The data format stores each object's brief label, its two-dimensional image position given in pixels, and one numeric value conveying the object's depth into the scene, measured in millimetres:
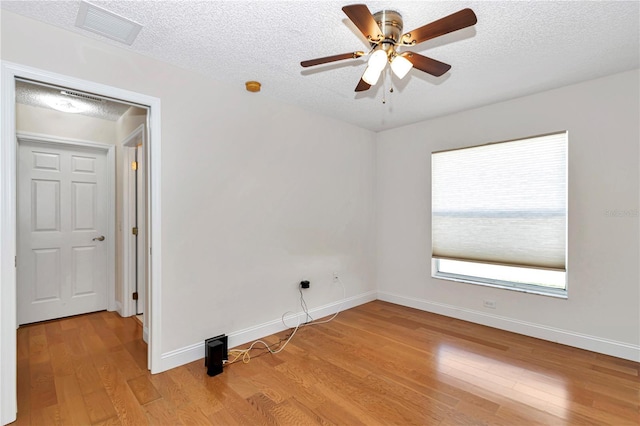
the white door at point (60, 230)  3521
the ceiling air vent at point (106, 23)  1883
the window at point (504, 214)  3094
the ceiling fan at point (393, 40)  1553
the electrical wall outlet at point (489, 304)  3478
